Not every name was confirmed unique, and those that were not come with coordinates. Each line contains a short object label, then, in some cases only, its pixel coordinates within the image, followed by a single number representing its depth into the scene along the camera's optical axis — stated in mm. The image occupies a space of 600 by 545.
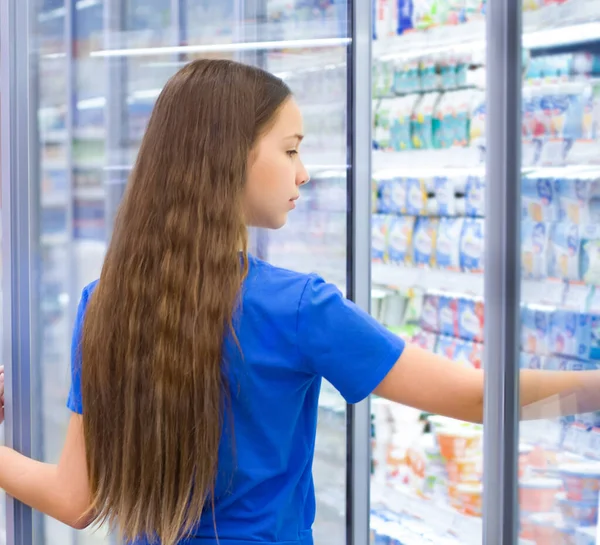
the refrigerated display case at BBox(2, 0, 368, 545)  2826
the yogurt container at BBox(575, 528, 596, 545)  1905
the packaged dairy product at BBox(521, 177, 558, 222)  1915
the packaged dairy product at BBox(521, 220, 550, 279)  1919
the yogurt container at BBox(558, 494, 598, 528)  1908
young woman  1954
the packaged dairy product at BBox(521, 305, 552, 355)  1914
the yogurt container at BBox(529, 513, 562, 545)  1944
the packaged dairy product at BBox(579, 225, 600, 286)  1845
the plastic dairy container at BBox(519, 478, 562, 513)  1944
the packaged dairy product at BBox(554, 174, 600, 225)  1848
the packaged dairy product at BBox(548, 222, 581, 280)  1873
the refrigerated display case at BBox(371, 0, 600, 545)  1871
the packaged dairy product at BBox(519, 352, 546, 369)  1922
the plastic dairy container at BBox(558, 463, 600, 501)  1902
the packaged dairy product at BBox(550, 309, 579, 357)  1902
